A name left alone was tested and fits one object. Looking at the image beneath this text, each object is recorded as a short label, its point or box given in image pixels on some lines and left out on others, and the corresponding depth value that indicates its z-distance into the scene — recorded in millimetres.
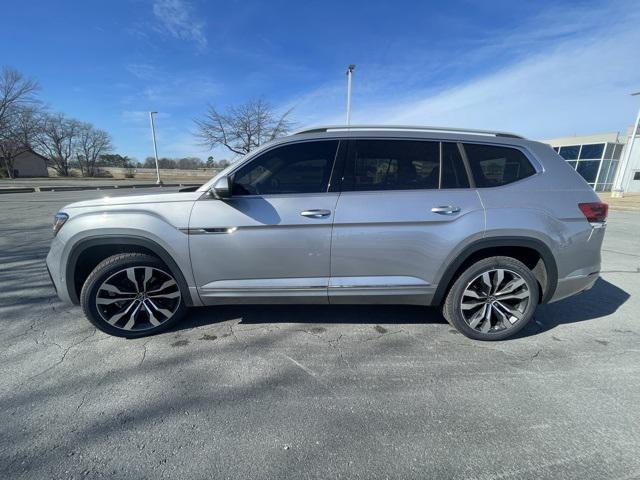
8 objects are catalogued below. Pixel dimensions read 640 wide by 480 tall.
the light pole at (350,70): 14262
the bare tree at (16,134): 35700
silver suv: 2594
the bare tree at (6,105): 34422
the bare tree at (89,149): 63719
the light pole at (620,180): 18778
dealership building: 24125
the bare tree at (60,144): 57594
